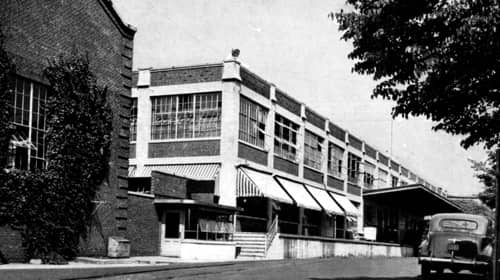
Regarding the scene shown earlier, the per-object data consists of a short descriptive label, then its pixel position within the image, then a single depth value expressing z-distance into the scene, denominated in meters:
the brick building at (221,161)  29.88
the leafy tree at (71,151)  21.97
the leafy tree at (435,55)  12.55
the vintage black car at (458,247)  18.78
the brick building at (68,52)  20.95
